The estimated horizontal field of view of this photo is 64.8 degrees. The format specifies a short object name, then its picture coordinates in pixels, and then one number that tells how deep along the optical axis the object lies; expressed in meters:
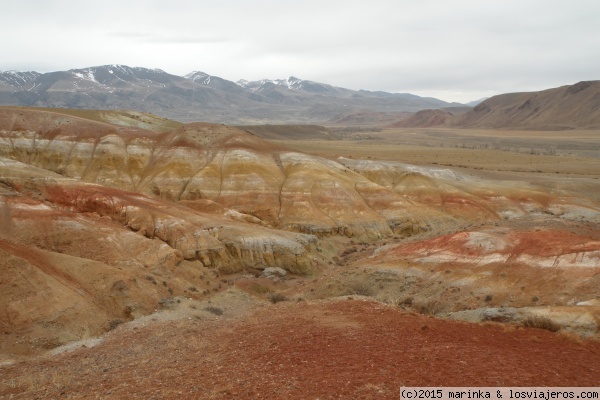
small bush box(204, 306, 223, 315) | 26.64
